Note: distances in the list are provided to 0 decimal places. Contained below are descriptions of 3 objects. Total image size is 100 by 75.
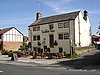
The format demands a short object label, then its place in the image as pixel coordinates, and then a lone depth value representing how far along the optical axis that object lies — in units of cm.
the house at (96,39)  2741
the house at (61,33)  1954
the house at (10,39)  2738
